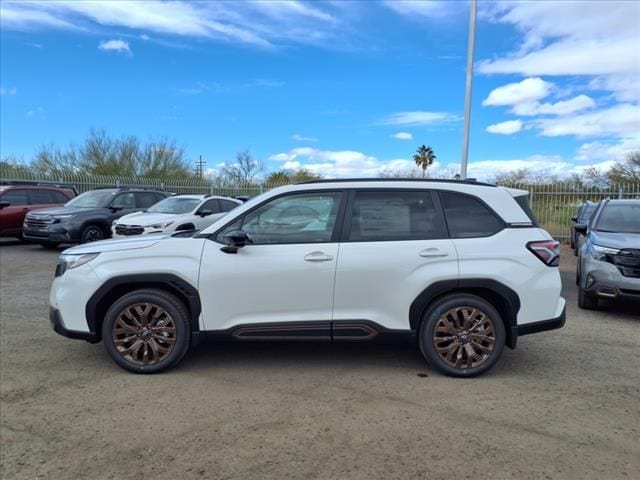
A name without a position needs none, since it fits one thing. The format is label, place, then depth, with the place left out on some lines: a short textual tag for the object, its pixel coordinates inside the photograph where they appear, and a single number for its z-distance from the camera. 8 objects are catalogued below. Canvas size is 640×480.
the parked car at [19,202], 13.90
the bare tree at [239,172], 36.21
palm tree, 59.50
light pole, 13.73
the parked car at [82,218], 12.52
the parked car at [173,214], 11.23
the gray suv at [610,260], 6.30
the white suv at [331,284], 4.30
